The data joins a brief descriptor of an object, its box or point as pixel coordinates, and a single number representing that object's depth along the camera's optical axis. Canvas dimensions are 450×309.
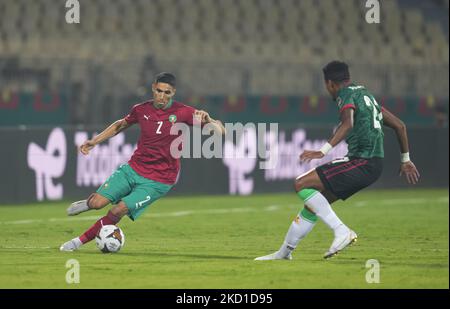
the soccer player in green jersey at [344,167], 10.78
